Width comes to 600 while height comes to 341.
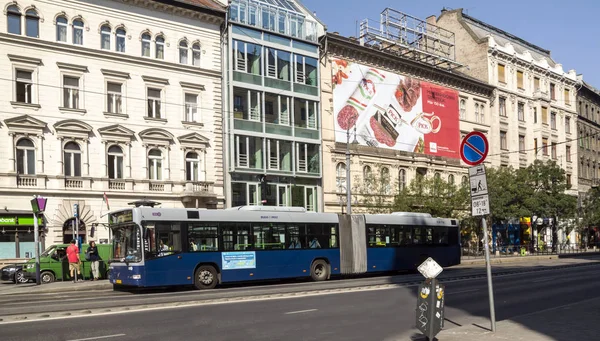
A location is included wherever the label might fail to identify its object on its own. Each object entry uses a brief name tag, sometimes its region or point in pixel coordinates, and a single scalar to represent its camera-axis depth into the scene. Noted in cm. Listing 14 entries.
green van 2706
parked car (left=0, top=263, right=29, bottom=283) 2753
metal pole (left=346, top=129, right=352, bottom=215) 3744
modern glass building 4072
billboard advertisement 4628
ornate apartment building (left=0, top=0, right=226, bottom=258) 3244
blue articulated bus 2192
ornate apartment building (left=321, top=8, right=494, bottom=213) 4562
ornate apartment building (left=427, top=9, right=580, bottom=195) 6084
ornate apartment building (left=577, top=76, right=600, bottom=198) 7531
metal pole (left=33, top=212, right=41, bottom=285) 2475
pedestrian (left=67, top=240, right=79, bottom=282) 2589
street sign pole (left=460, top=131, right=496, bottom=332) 1062
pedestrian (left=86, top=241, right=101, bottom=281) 2694
